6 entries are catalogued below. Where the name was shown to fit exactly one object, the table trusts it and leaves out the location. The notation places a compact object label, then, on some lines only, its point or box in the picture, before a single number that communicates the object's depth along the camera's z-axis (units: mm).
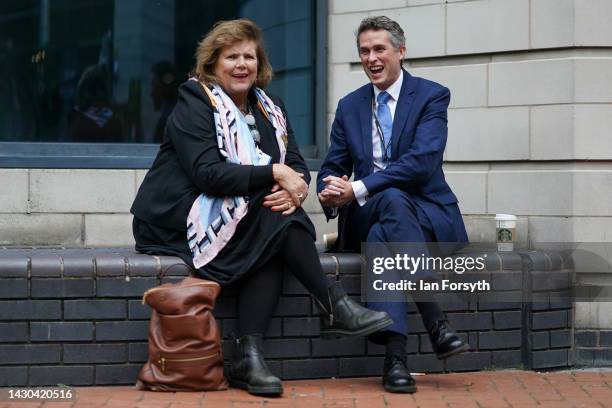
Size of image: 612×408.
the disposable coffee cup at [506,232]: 6887
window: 7859
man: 5824
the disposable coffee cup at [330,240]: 6504
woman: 5648
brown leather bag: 5449
